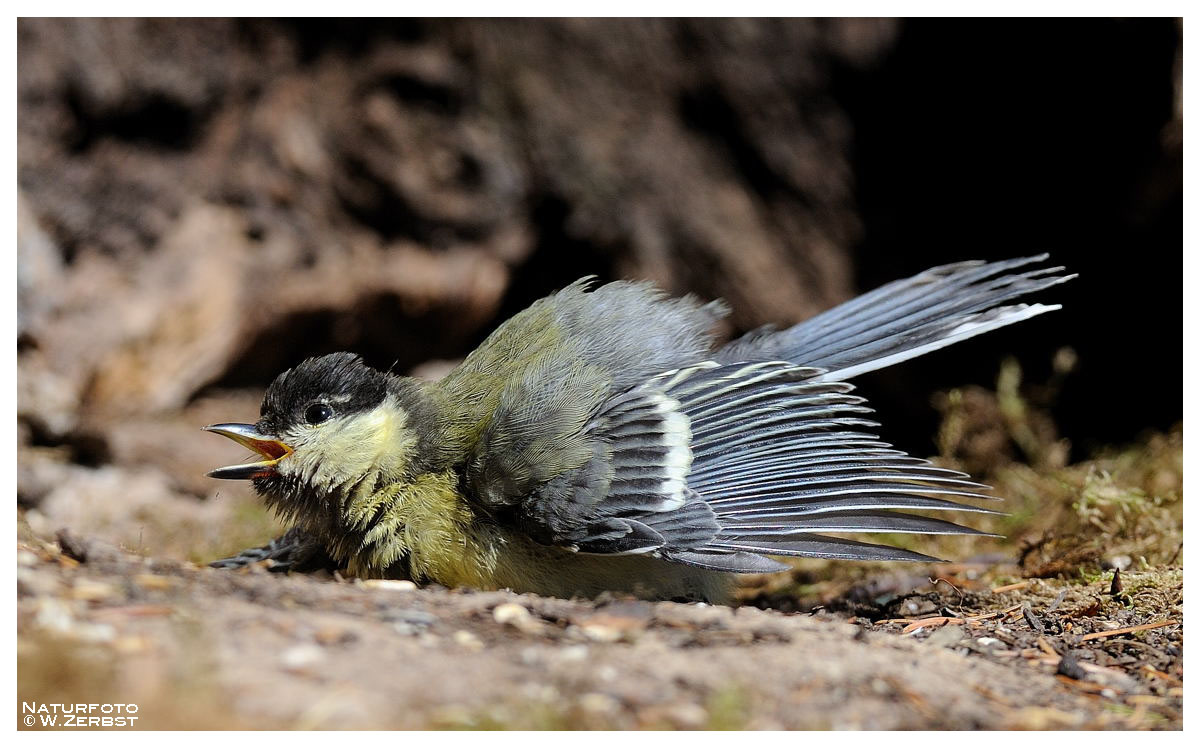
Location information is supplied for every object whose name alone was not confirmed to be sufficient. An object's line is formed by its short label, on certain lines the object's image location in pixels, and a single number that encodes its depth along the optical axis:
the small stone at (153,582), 4.25
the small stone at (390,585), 5.03
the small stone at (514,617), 4.39
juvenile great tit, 5.36
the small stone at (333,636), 3.81
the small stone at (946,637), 4.97
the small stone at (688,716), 3.49
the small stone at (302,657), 3.56
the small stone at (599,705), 3.56
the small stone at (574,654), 3.95
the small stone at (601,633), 4.23
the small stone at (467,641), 4.05
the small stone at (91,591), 4.06
